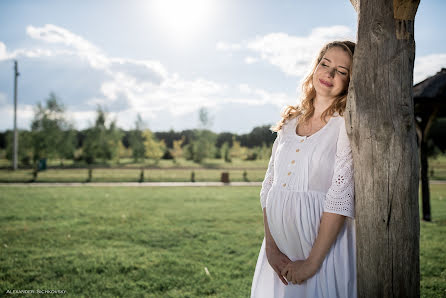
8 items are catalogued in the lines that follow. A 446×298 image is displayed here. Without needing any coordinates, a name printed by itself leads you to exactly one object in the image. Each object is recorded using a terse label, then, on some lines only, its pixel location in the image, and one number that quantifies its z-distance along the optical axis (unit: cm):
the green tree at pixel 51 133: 3034
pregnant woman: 199
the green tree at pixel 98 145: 3403
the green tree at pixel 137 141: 3525
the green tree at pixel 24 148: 3045
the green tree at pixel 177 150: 3672
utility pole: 2344
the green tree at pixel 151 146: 3306
